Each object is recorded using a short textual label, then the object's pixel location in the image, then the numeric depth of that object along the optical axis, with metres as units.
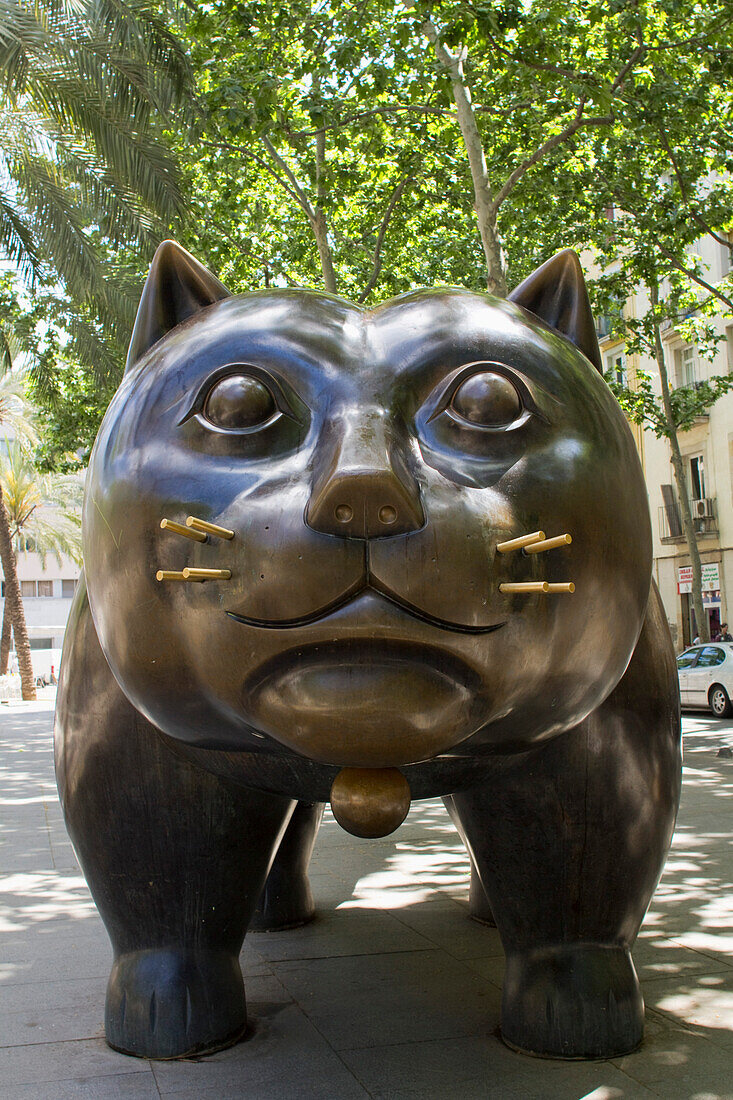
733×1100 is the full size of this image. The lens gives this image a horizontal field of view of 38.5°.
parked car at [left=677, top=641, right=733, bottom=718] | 16.88
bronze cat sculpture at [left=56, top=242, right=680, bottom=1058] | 1.83
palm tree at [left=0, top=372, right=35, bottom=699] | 24.38
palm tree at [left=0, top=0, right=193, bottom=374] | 9.12
